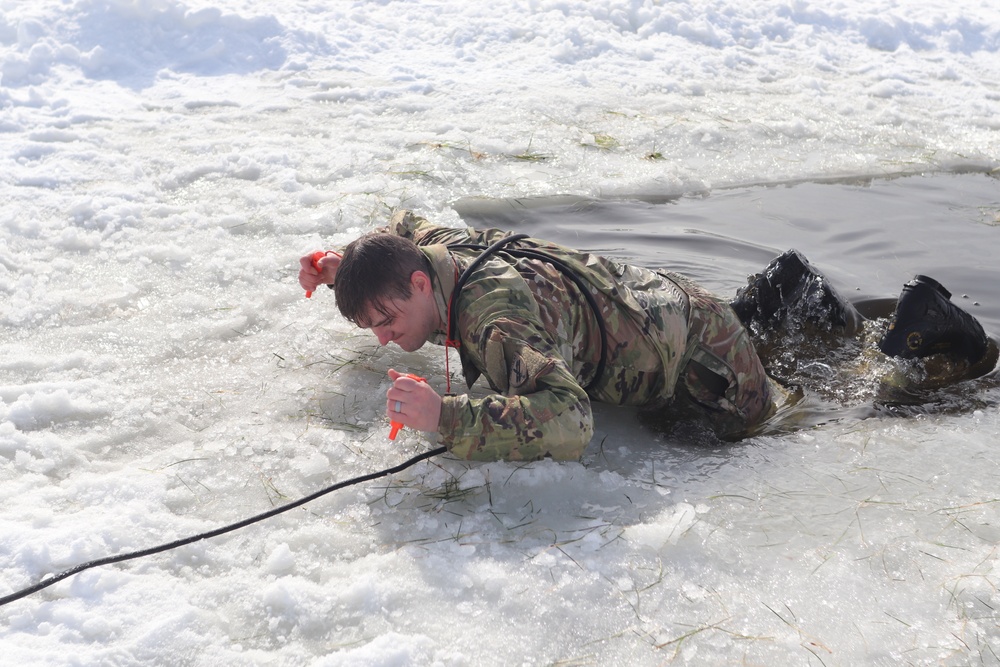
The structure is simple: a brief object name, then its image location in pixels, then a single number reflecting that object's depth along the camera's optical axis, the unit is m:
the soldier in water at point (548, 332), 2.80
